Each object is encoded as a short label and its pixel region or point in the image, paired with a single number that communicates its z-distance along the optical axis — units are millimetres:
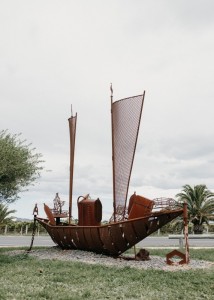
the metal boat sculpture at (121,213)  15258
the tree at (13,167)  21273
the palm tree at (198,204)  41625
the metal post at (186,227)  14781
